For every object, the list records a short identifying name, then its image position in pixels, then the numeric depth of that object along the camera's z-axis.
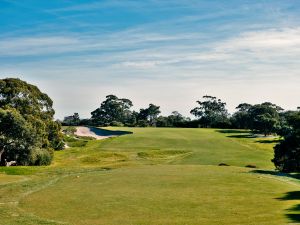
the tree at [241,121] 169.60
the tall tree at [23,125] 71.62
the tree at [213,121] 177.62
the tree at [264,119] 138.25
